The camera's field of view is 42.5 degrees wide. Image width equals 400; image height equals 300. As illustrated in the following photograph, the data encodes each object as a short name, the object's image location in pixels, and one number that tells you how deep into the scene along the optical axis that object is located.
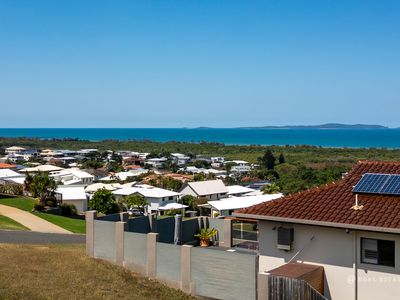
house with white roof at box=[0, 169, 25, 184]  55.37
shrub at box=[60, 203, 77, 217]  42.90
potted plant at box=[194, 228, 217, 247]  21.28
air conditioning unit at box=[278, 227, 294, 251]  15.23
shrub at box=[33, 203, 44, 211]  39.94
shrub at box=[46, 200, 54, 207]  41.59
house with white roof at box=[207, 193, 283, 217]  42.97
